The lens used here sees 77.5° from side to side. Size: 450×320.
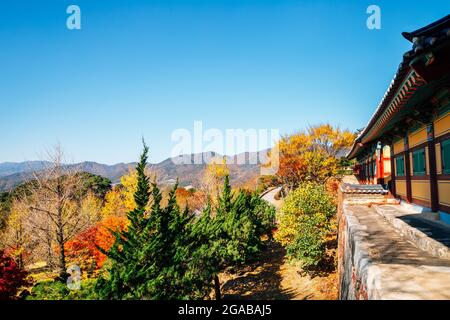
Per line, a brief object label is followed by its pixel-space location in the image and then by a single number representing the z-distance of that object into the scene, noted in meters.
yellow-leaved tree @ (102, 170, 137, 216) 26.97
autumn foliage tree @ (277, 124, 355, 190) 33.34
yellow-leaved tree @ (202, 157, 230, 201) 37.53
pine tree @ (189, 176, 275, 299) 13.14
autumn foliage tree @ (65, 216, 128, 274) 18.70
